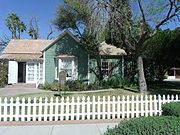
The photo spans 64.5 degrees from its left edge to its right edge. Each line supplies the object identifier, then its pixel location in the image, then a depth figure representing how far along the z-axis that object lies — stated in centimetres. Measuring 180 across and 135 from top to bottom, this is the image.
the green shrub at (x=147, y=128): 257
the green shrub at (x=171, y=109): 409
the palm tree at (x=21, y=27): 2941
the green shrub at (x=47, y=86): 1314
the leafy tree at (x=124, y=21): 1020
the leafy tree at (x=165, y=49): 1661
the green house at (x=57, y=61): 1451
